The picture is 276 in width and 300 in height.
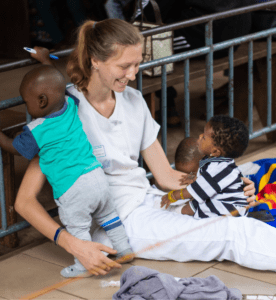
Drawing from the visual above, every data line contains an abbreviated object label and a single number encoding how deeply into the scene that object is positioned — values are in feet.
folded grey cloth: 7.34
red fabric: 9.93
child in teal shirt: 7.87
